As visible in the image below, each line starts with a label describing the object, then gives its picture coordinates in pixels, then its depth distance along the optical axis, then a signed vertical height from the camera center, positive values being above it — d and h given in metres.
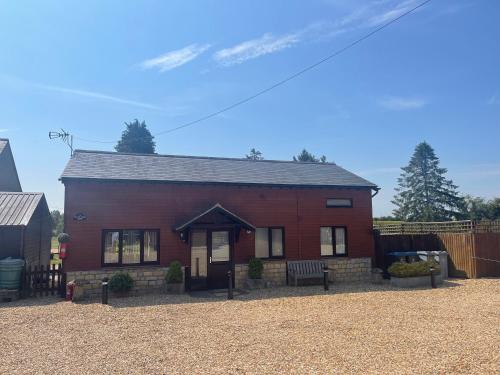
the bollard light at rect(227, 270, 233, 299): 13.32 -2.07
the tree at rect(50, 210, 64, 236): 50.21 +2.29
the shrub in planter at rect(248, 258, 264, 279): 15.59 -1.46
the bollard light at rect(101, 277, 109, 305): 12.64 -1.91
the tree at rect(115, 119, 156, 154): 52.34 +13.79
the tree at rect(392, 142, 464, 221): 54.81 +5.96
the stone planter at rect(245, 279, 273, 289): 15.55 -2.11
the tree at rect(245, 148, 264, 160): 77.81 +17.07
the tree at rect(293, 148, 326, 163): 62.45 +13.17
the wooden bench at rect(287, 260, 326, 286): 16.08 -1.61
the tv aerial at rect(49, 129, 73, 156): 24.72 +6.86
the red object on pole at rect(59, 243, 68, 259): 13.65 -0.51
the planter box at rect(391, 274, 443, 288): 15.38 -2.10
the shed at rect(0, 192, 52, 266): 14.65 +0.50
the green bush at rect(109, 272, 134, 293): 13.70 -1.73
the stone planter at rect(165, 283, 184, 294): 14.48 -2.07
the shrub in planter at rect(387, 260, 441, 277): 15.45 -1.58
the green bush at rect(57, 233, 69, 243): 13.50 -0.03
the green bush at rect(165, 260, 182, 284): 14.47 -1.55
